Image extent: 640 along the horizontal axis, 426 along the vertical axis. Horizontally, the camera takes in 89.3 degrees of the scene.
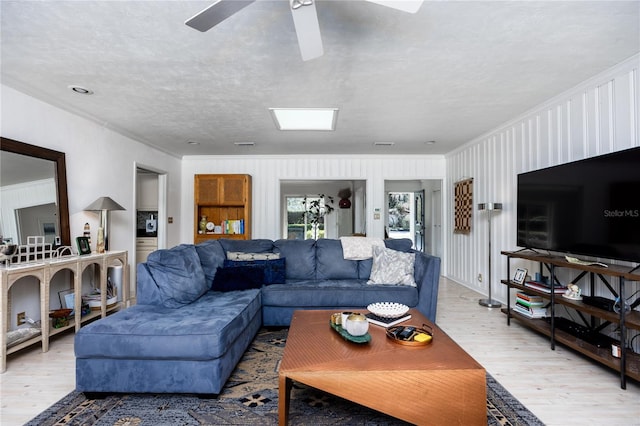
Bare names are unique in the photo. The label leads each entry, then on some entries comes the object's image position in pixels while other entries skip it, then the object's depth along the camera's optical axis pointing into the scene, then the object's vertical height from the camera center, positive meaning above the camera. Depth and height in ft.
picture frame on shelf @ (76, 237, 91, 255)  11.46 -1.12
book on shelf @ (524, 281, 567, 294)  9.64 -2.37
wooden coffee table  5.06 -2.73
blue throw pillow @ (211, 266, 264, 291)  10.77 -2.22
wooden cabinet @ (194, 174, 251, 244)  20.43 +0.90
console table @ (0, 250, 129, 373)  8.18 -2.05
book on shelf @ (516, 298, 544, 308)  10.53 -3.04
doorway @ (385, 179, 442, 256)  25.09 -0.02
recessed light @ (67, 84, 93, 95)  9.98 +3.92
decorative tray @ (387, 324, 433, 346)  6.09 -2.42
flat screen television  7.46 +0.09
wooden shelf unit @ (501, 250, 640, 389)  7.06 -2.53
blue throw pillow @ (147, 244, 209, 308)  8.68 -1.75
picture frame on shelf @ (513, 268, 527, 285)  11.39 -2.32
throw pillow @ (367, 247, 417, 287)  11.40 -2.02
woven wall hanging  17.47 +0.32
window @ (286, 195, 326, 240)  33.19 -0.37
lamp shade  12.51 +0.36
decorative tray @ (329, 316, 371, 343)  6.19 -2.44
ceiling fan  4.84 +3.15
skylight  12.67 +4.03
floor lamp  13.71 -3.69
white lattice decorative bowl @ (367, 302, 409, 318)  7.57 -2.34
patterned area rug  6.00 -3.85
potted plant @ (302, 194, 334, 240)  33.09 +0.35
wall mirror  9.48 +0.69
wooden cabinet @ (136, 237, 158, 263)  19.48 -1.94
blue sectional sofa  6.58 -2.49
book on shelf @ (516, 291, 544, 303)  10.65 -2.90
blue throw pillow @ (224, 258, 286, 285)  11.64 -1.97
